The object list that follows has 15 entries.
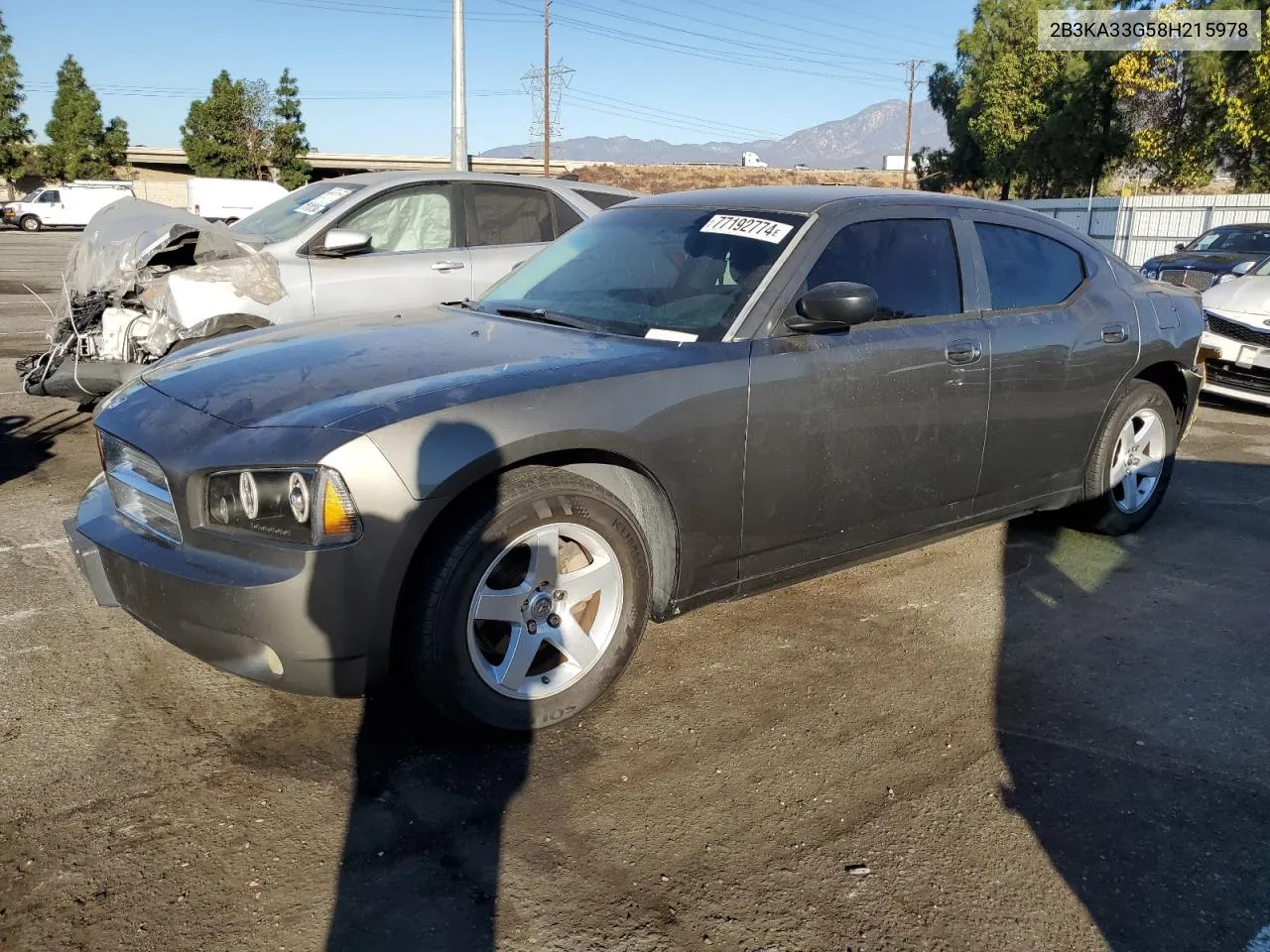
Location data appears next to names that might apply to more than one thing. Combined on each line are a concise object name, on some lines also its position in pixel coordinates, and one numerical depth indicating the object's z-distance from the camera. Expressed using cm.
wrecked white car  635
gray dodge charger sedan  271
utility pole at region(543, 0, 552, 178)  5141
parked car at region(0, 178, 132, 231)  4247
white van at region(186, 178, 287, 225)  3722
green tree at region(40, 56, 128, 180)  5678
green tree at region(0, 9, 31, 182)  5384
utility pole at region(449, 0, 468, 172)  1639
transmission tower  5191
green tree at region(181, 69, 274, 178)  5650
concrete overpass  6750
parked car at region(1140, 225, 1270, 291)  1227
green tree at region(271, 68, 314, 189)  5828
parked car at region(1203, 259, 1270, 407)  852
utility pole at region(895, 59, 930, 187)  6117
